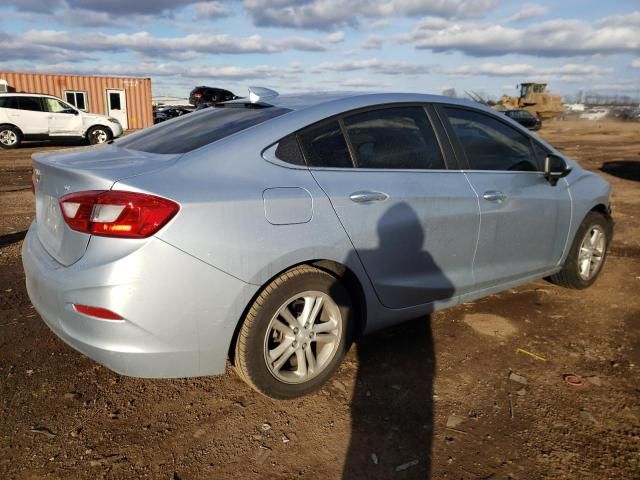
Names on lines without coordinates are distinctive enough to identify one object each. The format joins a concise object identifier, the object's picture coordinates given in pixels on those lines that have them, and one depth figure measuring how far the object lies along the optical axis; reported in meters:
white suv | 16.81
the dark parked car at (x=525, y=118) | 28.19
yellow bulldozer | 40.66
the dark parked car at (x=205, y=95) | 30.02
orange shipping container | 26.41
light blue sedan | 2.24
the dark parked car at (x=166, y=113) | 29.28
